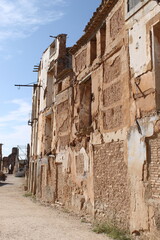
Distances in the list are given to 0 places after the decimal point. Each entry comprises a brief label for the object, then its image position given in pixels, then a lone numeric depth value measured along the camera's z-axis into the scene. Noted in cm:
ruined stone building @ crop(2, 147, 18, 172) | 4624
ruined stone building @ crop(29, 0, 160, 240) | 637
